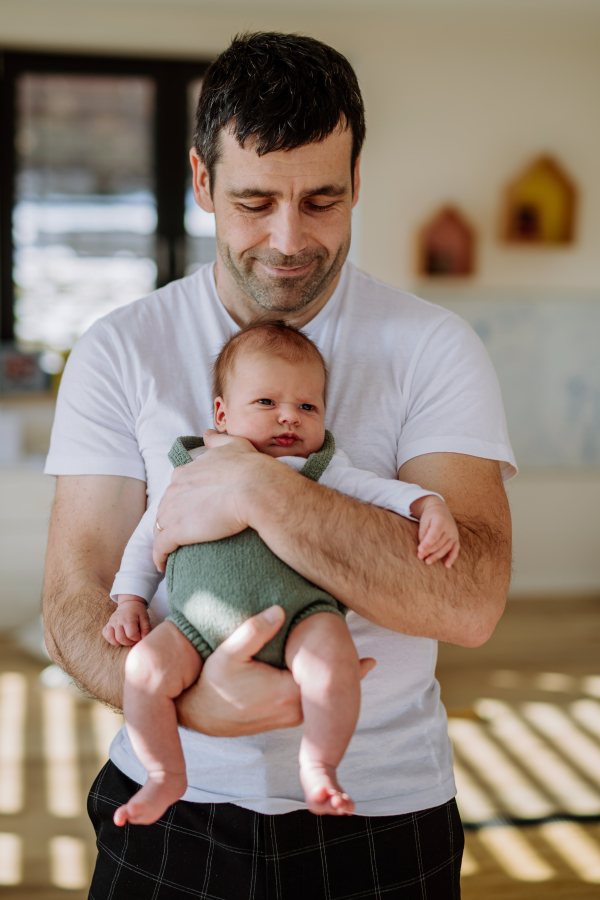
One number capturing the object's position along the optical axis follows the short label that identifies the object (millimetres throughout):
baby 927
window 4137
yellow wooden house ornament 4305
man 1036
